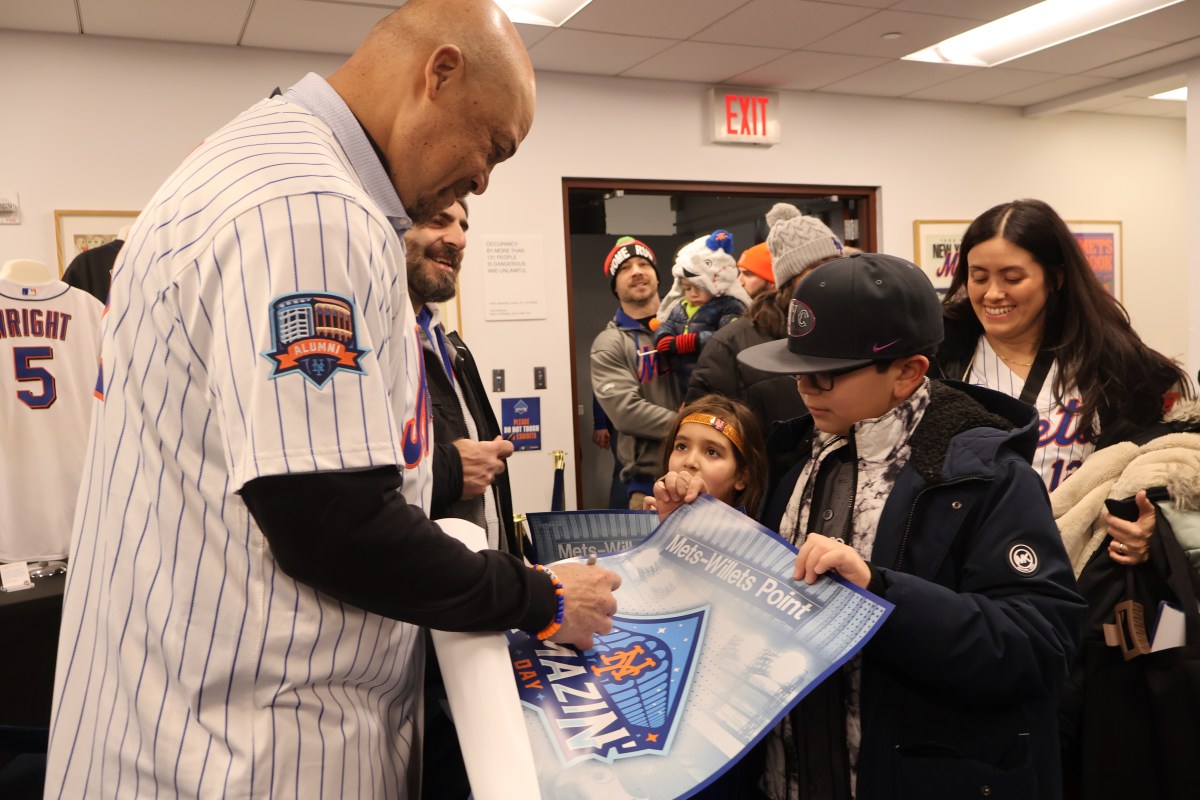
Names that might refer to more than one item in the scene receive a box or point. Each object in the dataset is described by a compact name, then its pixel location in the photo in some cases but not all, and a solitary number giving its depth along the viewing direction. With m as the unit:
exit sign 5.51
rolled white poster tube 0.87
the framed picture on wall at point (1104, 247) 6.81
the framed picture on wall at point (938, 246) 6.21
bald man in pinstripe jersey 0.85
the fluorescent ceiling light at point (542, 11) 4.16
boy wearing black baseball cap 1.16
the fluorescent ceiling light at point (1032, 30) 4.81
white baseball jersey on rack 2.98
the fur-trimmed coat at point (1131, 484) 2.00
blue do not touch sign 5.13
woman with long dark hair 2.12
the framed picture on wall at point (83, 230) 4.24
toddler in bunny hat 3.64
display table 2.59
